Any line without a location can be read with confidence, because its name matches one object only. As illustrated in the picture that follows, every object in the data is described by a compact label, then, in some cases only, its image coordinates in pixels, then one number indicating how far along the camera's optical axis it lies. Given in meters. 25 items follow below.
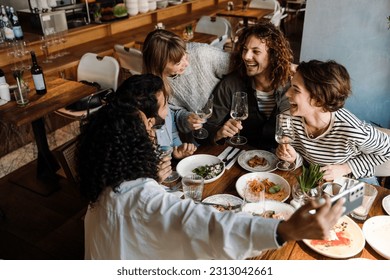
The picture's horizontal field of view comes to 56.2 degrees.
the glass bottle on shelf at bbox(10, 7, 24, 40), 3.59
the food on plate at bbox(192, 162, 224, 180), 1.62
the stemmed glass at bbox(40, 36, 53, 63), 3.62
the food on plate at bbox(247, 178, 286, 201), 1.49
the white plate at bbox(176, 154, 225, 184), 1.71
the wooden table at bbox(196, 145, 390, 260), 1.20
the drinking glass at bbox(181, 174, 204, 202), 1.38
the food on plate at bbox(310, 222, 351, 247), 1.23
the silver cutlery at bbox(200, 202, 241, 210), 1.36
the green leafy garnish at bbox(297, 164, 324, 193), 1.42
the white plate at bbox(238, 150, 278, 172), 1.68
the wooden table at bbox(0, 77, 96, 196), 2.35
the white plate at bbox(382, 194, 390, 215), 1.37
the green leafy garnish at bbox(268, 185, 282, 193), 1.51
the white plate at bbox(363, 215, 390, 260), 1.20
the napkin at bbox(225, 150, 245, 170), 1.70
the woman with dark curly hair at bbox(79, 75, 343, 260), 0.92
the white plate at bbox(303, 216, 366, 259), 1.19
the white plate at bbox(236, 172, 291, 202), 1.50
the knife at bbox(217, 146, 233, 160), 1.77
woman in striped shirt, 1.63
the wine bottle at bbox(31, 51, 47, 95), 2.54
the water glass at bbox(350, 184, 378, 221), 1.33
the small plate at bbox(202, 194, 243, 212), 1.44
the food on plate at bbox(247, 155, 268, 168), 1.70
